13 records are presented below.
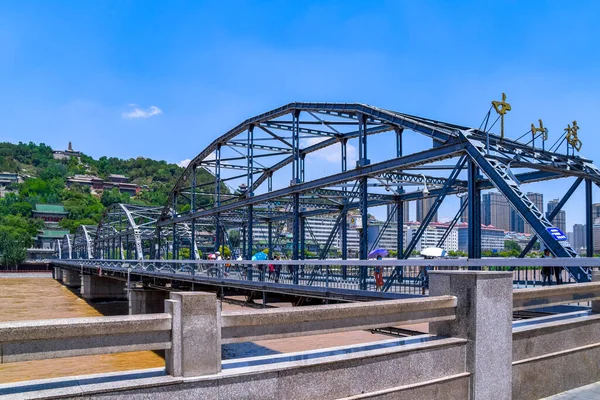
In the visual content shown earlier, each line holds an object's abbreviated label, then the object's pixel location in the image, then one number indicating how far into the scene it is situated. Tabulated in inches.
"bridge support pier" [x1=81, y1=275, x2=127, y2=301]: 2994.6
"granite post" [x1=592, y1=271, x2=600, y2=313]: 345.1
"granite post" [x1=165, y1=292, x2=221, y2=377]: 185.6
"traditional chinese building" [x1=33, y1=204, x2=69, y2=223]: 6825.8
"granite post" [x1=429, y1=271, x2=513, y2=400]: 252.8
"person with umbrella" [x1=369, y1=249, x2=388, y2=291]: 727.7
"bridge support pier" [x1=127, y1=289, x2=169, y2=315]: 1887.3
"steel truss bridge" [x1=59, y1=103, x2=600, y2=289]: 733.9
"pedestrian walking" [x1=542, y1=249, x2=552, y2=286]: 558.2
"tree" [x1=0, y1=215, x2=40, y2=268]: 5098.4
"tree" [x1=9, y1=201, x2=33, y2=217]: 6879.9
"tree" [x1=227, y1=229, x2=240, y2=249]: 5634.4
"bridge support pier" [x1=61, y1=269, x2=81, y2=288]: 3890.3
